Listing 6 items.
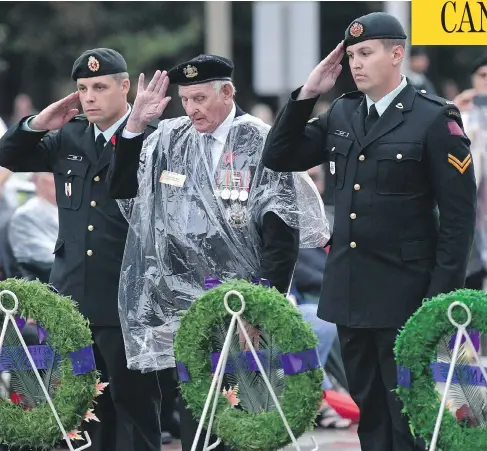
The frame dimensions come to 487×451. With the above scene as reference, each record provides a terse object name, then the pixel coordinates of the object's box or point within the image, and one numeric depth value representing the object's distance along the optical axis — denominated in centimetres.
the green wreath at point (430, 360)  1118
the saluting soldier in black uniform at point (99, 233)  1386
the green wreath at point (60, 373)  1250
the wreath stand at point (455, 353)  1112
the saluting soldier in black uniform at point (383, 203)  1209
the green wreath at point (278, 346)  1173
